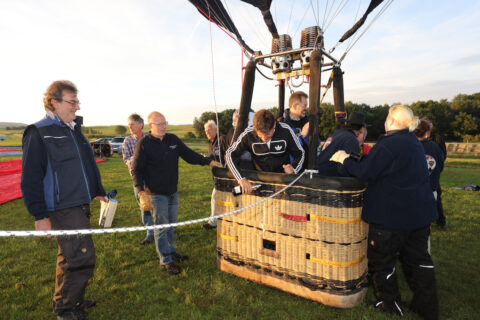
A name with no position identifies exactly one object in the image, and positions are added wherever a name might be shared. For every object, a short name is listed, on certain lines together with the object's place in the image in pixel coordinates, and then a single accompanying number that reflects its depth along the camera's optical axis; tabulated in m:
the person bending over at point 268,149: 2.96
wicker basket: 2.54
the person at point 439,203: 4.68
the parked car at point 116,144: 23.07
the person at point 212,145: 4.87
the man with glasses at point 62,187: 2.19
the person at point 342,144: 2.78
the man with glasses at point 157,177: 3.48
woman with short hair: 2.37
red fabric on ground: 7.33
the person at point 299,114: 3.64
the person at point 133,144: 4.40
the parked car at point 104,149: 21.28
